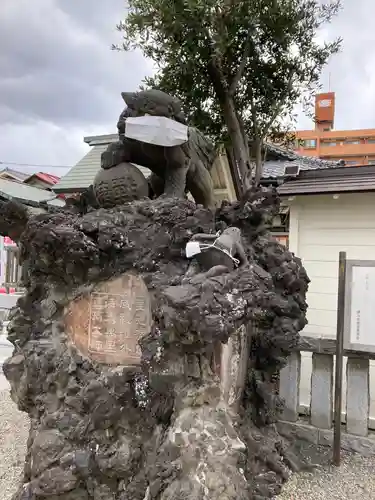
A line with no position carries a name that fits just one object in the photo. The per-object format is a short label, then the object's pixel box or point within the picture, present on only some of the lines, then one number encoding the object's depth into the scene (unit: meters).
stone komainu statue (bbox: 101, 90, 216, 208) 2.94
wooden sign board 3.77
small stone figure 2.32
